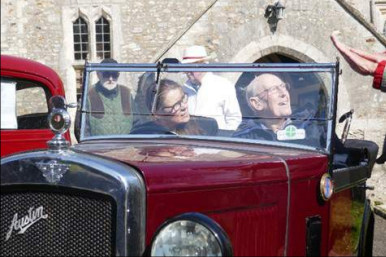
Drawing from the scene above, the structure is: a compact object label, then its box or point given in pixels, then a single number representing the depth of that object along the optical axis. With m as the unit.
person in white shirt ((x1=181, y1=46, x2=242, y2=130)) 5.47
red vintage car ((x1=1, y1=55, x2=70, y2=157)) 8.57
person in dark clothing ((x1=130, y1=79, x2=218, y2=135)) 5.53
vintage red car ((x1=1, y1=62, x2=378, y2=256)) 4.11
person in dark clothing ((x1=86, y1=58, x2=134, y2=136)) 5.91
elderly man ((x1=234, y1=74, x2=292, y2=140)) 5.35
